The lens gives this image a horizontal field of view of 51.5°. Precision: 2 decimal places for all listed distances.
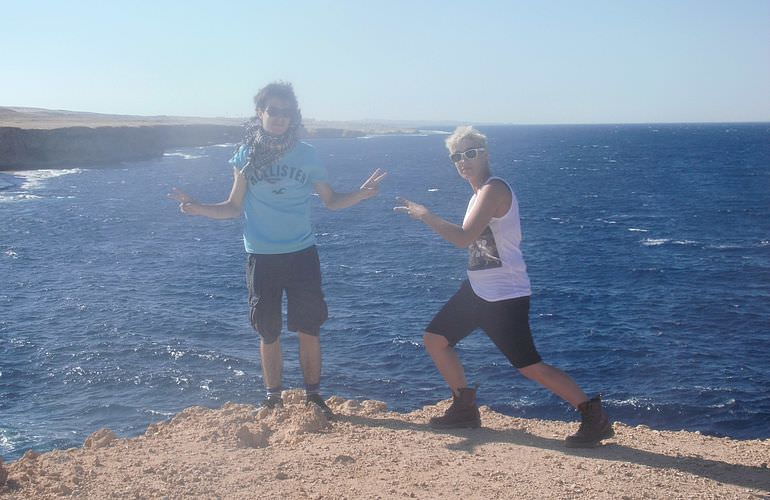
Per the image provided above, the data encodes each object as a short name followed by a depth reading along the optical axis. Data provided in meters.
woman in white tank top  5.06
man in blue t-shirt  6.02
